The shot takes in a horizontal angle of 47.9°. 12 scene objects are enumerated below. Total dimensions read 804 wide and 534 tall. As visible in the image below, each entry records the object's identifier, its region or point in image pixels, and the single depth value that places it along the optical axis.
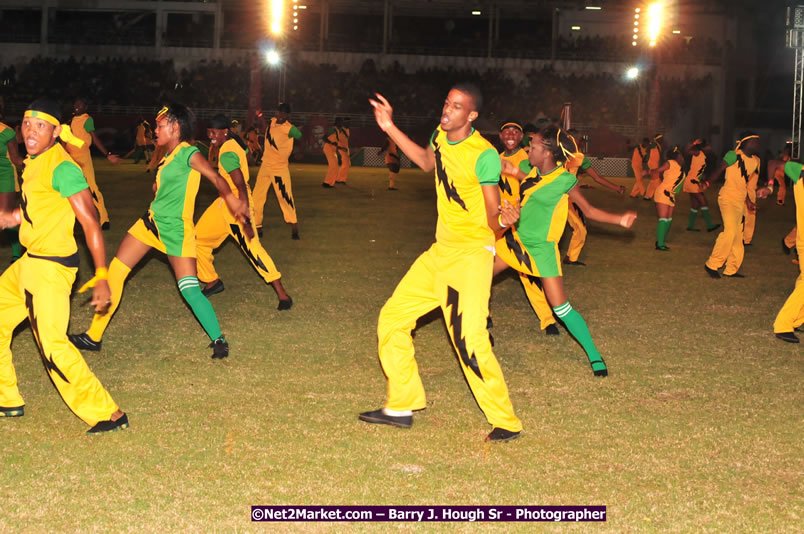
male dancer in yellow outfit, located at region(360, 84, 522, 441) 5.03
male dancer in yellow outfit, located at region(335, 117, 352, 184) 25.78
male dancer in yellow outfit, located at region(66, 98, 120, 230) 12.98
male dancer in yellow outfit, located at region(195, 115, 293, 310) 8.82
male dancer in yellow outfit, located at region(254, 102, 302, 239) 13.81
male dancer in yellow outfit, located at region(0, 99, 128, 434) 4.89
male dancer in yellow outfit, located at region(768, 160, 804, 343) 7.96
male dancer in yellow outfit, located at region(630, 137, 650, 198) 27.17
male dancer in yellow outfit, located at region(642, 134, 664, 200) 24.55
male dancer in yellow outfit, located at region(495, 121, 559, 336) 7.41
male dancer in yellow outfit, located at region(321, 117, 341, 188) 24.80
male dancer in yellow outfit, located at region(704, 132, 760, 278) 11.52
